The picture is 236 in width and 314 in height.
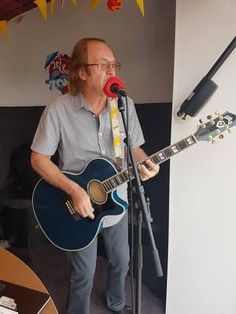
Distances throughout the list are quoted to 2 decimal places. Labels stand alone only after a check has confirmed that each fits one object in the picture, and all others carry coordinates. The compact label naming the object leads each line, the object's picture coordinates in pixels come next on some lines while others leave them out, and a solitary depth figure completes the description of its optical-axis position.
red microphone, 1.07
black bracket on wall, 1.39
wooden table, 0.91
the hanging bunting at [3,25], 2.24
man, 1.46
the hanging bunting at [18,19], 2.67
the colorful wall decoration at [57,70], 2.57
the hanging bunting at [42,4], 1.76
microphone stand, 1.02
